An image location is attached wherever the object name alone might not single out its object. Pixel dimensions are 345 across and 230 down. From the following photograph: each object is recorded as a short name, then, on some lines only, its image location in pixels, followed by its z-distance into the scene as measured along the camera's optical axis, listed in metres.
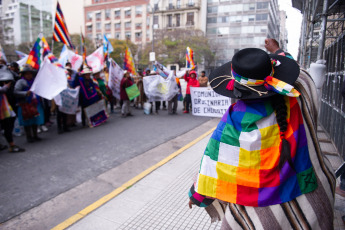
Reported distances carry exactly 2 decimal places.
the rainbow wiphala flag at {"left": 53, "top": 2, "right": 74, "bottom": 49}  8.84
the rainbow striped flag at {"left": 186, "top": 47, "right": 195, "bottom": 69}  10.30
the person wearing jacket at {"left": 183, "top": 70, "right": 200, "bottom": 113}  9.66
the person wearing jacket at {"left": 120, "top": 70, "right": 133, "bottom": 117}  9.55
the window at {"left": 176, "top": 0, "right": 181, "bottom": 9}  59.19
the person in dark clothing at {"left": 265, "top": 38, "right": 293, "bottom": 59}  2.87
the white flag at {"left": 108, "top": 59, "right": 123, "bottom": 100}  9.71
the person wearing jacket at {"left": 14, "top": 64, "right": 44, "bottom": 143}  5.88
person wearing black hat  1.46
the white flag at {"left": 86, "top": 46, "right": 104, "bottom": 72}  10.18
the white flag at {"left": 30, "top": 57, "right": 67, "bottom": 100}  6.07
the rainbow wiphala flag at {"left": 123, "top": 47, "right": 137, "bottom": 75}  10.94
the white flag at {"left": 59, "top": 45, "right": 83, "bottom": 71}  9.77
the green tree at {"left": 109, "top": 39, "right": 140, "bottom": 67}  45.39
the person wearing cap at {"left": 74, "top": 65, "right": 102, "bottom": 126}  7.59
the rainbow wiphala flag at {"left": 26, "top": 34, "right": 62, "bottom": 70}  7.69
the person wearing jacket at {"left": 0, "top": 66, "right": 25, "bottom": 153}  5.33
